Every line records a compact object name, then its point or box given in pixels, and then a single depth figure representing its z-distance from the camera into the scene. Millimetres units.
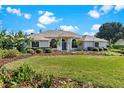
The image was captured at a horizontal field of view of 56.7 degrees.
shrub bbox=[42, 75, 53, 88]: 3166
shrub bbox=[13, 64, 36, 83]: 3354
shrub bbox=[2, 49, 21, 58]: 6306
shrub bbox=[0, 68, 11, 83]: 3346
